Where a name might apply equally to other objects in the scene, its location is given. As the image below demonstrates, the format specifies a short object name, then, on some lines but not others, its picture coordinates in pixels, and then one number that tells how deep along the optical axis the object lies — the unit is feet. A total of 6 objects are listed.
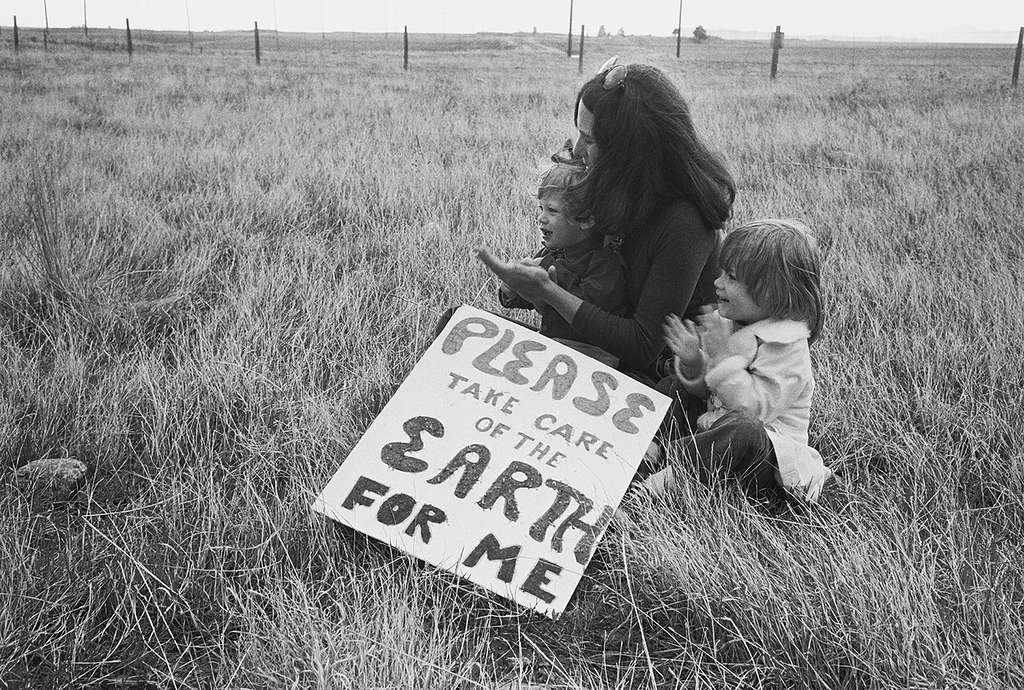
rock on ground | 7.06
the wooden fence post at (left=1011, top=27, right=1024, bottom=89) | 54.90
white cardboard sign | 6.21
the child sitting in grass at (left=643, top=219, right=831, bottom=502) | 6.59
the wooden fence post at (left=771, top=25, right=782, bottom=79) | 59.93
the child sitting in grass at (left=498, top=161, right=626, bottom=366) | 7.66
